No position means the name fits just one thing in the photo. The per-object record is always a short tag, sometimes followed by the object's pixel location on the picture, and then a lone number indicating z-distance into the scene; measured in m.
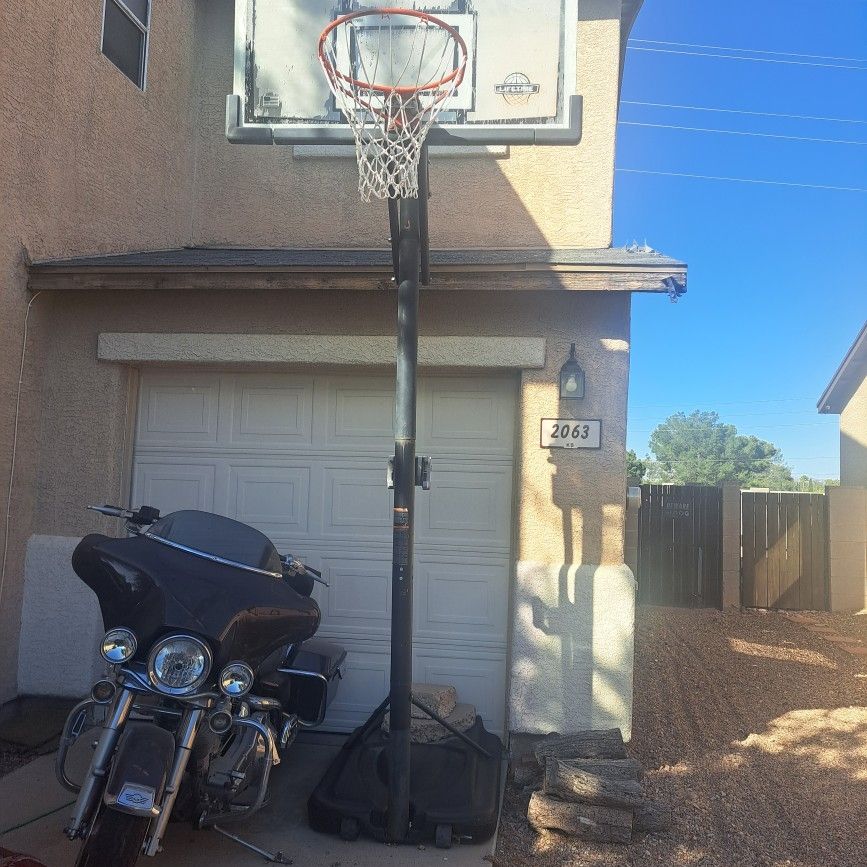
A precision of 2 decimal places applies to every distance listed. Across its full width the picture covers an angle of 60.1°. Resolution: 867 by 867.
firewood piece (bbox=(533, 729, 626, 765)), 4.17
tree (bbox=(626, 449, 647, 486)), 32.16
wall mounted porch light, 4.86
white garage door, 5.18
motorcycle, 2.67
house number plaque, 4.87
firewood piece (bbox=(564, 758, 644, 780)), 3.86
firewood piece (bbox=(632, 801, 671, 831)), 3.77
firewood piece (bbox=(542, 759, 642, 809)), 3.71
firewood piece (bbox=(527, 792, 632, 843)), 3.67
